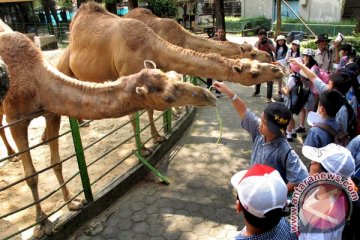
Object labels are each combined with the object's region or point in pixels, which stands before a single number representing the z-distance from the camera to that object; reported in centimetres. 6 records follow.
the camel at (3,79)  178
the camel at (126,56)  498
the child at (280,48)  841
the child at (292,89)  625
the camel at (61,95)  315
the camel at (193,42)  668
